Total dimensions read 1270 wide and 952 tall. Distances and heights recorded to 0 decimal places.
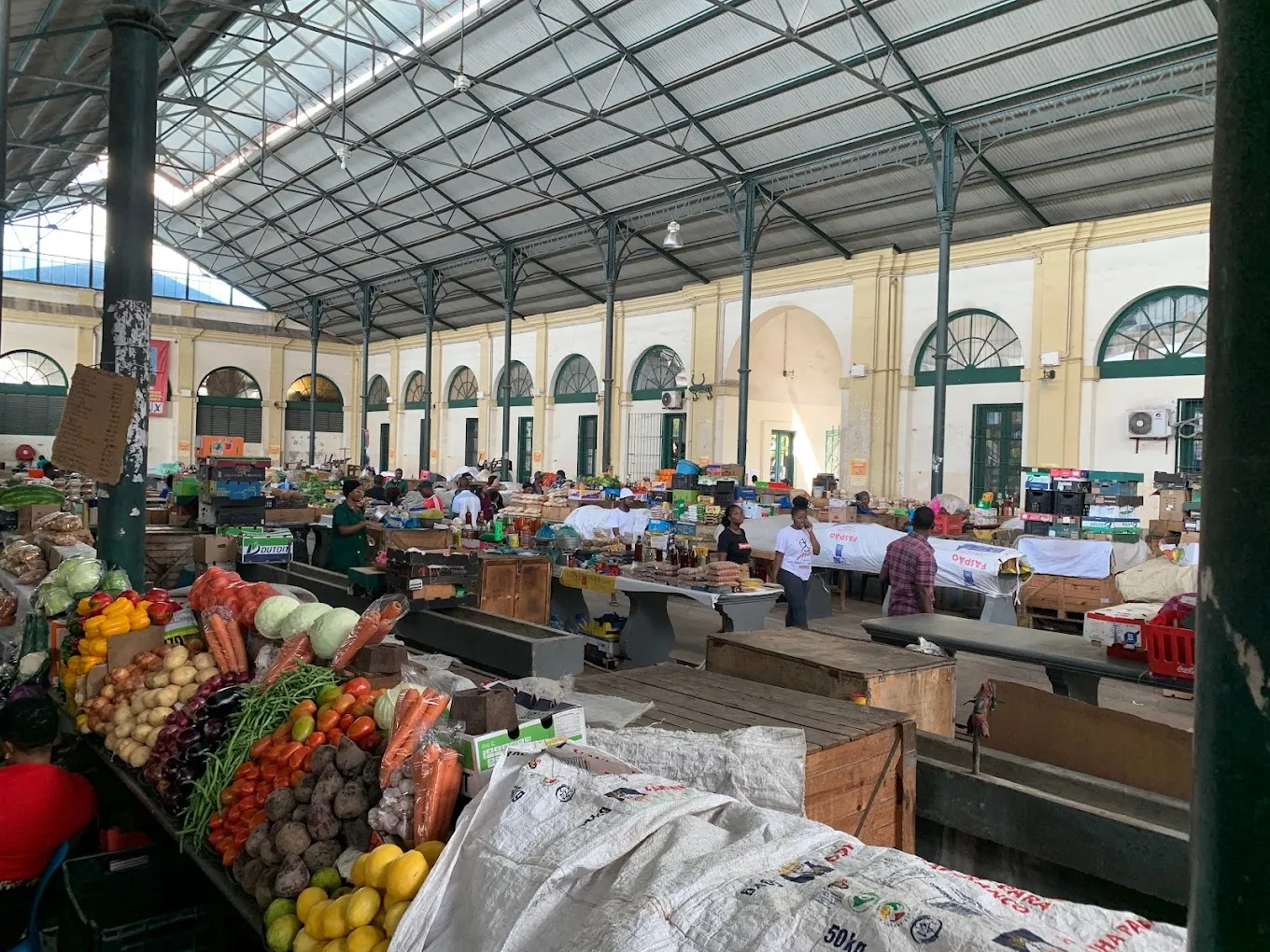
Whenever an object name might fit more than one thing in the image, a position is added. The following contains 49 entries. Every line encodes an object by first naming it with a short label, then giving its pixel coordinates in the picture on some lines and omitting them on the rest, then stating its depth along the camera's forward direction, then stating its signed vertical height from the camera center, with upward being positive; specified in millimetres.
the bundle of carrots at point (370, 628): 3217 -588
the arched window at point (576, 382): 25656 +2637
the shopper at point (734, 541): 7969 -605
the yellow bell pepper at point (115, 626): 4043 -755
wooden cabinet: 7016 -954
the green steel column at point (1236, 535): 954 -54
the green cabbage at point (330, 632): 3342 -631
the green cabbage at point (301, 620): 3525 -618
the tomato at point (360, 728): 2592 -769
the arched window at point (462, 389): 30156 +2752
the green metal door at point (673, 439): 22891 +916
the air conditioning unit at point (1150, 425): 14742 +1010
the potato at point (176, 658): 3646 -815
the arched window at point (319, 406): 34156 +2316
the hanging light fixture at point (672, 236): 15070 +4081
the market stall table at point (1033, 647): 4738 -975
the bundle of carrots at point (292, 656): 3287 -724
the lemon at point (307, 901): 2145 -1059
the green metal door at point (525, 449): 27619 +674
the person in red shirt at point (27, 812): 3166 -1272
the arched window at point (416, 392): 32406 +2810
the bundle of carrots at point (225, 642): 3670 -745
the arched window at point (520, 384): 27734 +2735
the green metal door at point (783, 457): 23547 +510
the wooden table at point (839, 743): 2797 -874
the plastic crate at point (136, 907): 2703 -1451
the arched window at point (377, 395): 34281 +2833
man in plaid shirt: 6543 -695
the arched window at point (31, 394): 28172 +2114
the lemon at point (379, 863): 2066 -929
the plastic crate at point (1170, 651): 4273 -812
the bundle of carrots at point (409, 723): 2330 -697
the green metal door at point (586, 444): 25422 +791
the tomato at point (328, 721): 2678 -775
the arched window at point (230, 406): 32031 +2116
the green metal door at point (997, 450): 16984 +612
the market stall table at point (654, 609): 7031 -1106
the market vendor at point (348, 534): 7809 -605
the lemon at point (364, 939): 1965 -1053
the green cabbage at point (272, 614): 3645 -619
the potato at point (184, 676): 3566 -863
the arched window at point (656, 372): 23562 +2723
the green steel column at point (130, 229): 5160 +1379
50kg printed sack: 1583 -801
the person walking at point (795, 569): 7793 -817
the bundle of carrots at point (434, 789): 2211 -811
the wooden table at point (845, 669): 3662 -830
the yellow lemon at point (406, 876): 1999 -930
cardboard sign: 4918 +199
